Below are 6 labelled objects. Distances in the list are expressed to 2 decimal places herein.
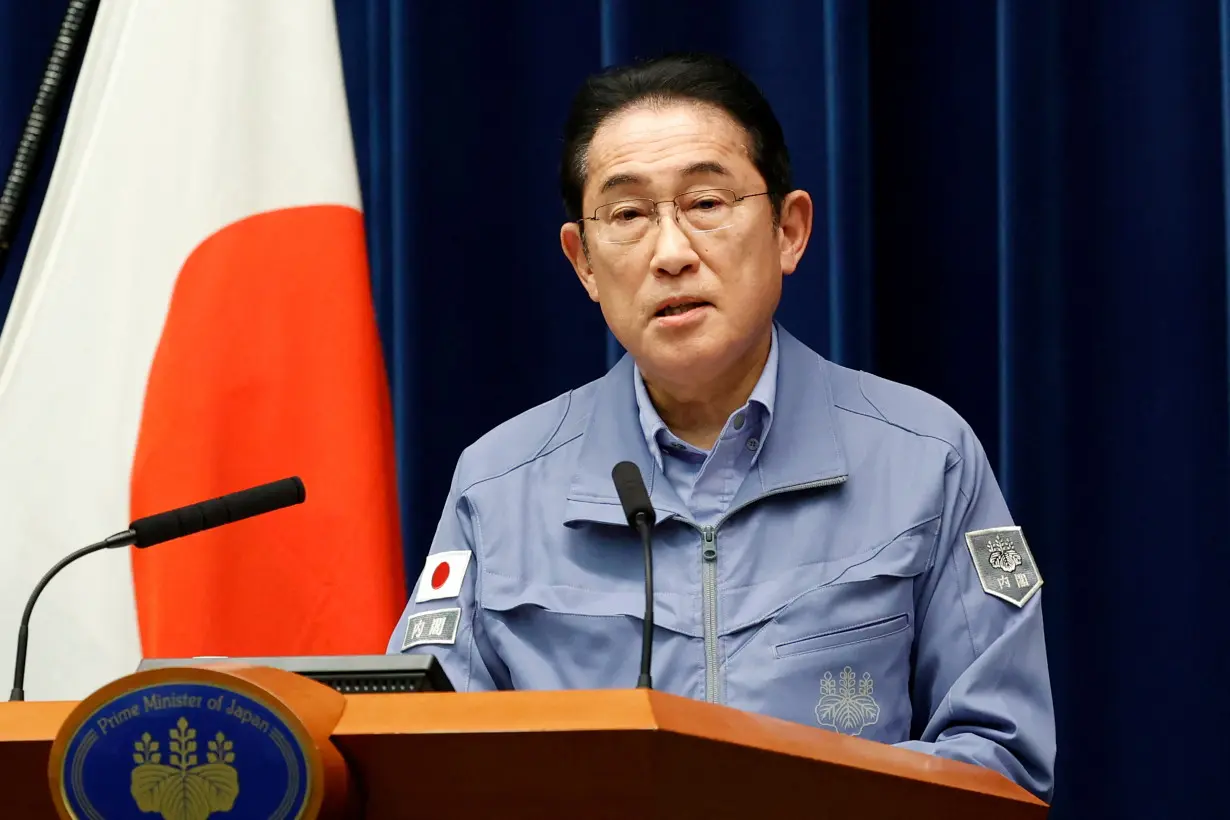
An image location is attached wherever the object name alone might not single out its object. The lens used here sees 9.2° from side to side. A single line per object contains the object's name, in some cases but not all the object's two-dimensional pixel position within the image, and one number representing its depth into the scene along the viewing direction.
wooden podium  4.33
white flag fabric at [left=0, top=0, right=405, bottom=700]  5.34
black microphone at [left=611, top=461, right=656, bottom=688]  4.88
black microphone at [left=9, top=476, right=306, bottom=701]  4.99
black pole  5.51
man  5.10
